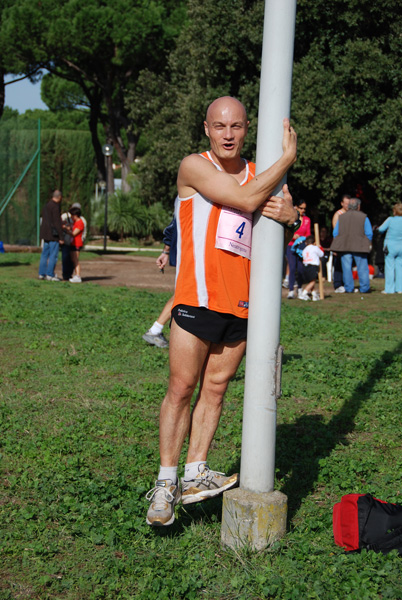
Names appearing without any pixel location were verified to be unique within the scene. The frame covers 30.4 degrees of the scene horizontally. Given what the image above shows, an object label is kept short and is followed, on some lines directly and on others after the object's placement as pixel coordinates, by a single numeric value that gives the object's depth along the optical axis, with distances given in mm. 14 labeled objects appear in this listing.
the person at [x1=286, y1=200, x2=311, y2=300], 14633
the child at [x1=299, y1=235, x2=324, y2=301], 14297
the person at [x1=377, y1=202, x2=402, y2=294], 15773
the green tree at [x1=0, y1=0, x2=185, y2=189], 34438
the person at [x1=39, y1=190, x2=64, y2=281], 15672
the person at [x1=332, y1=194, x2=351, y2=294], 16484
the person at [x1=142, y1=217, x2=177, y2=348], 8297
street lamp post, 28656
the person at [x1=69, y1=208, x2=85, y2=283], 15648
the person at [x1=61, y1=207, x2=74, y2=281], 15633
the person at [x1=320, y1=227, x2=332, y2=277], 20562
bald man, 3607
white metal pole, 3477
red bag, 3514
